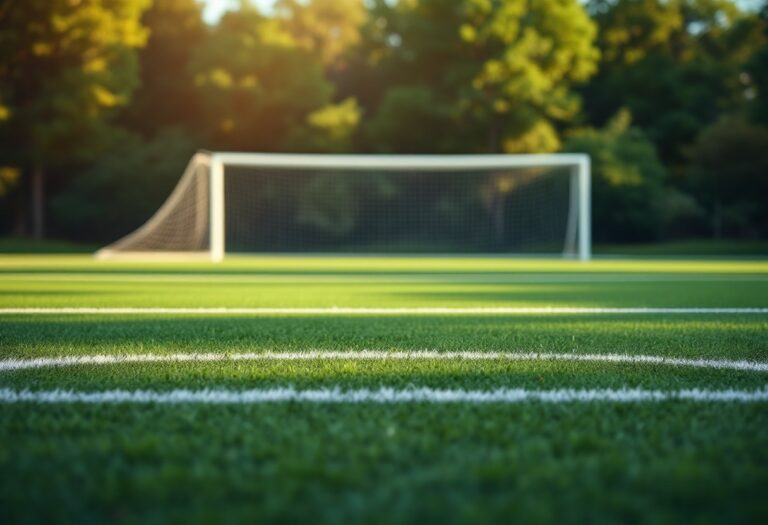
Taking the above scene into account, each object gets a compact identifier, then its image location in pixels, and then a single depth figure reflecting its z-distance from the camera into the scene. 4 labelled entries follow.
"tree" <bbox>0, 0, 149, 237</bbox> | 25.20
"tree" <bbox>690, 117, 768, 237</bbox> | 26.61
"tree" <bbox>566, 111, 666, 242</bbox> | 25.94
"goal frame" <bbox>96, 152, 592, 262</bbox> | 17.75
